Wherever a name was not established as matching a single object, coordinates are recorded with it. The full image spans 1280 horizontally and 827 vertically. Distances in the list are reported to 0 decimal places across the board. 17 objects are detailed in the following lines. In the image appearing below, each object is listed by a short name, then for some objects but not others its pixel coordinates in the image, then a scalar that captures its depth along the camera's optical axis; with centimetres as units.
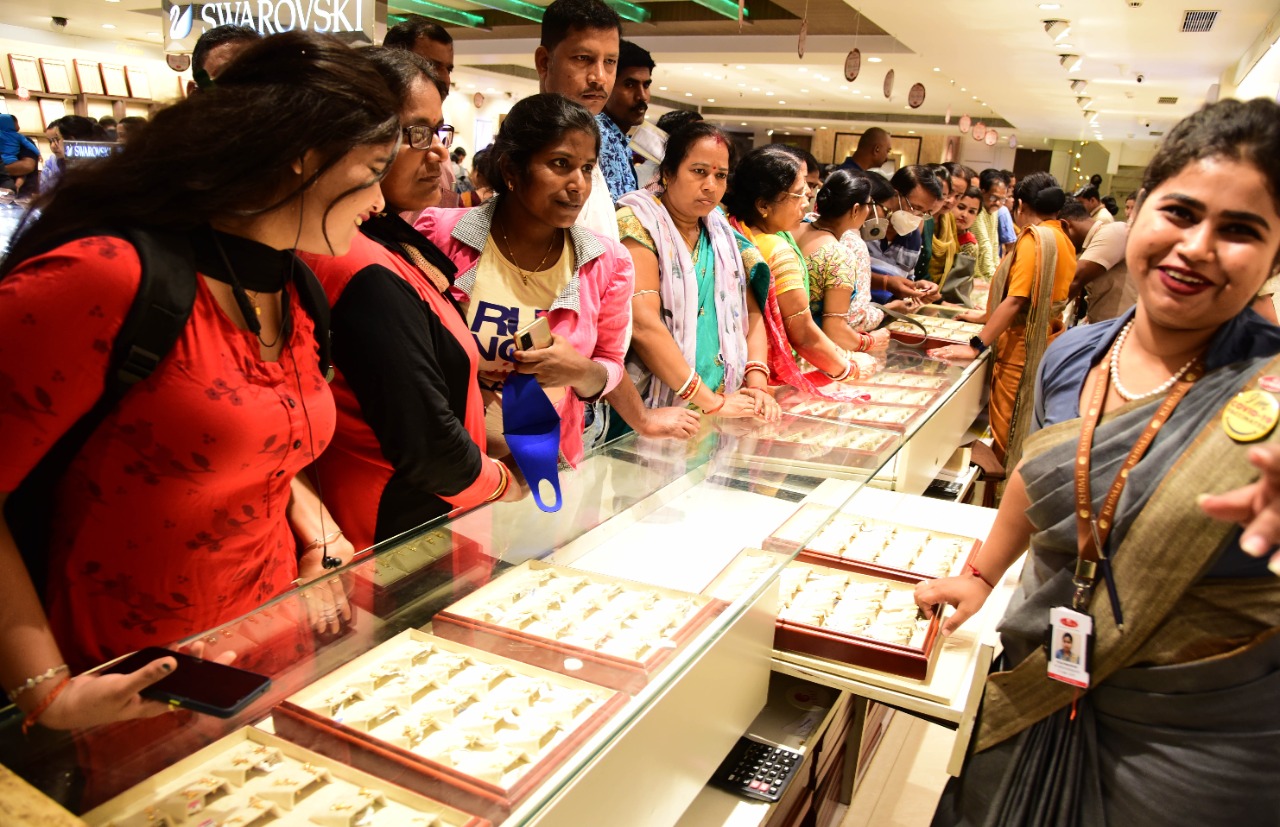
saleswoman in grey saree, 126
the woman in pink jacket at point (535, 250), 202
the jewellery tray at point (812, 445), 217
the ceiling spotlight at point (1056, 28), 829
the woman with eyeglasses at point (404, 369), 153
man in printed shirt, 296
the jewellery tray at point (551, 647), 127
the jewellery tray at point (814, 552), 174
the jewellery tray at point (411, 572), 139
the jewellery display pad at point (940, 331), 479
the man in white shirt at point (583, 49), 267
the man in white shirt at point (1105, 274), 575
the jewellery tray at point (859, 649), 183
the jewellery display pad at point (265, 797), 93
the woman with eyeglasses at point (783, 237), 324
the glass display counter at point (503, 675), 99
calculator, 169
